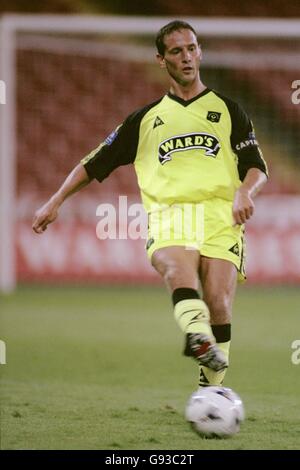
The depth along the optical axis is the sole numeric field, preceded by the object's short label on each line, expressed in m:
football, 9.37
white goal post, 25.48
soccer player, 10.13
